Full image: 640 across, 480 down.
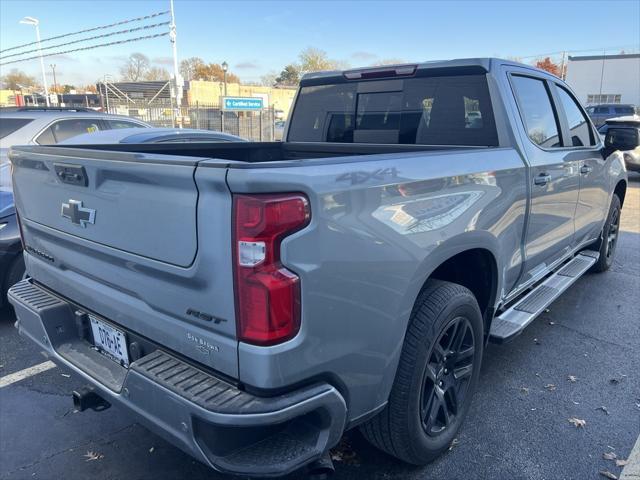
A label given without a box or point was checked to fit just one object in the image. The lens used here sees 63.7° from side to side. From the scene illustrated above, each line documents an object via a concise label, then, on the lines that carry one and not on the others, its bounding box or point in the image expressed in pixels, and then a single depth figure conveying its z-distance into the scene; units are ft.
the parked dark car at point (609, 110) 76.84
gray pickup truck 5.68
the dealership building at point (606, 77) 145.69
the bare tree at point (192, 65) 252.26
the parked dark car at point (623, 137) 14.73
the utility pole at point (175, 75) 80.31
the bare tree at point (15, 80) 261.65
